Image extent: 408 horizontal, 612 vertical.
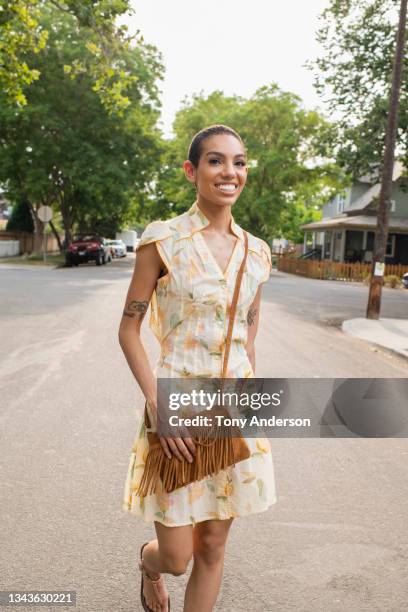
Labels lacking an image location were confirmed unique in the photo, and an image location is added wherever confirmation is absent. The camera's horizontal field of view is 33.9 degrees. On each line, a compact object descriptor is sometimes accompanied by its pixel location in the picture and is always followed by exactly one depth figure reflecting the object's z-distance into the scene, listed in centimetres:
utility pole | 1606
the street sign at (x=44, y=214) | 3794
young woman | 229
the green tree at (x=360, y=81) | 2419
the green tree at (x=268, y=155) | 4512
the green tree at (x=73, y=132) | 3800
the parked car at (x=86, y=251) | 3681
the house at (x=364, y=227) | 4384
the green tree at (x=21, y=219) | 5109
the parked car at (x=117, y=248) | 5810
